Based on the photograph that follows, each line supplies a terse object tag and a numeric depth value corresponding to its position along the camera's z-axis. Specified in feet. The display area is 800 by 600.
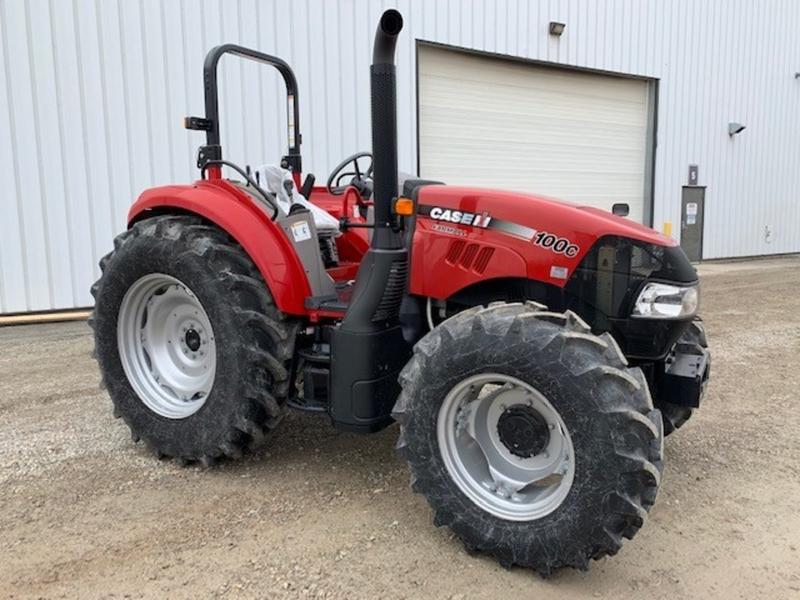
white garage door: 33.35
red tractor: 7.67
